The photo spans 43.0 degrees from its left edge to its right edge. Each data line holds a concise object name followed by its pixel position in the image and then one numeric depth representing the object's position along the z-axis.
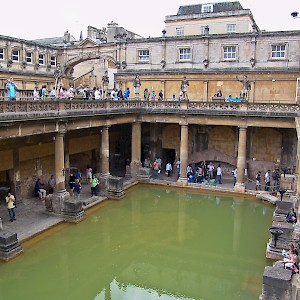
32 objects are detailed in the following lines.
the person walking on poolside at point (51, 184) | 22.34
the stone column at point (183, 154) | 25.33
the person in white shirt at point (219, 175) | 25.78
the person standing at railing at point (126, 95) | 26.38
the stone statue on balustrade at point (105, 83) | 22.05
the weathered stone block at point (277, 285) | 10.41
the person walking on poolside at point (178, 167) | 27.14
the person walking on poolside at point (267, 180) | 24.52
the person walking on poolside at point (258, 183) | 24.20
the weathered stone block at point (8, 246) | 13.72
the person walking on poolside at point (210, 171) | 26.86
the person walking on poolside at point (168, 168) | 27.72
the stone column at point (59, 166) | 18.84
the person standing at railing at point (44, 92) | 19.29
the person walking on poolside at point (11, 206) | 16.67
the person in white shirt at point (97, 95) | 22.67
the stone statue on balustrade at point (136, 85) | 25.22
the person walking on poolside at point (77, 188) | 20.14
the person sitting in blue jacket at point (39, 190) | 21.17
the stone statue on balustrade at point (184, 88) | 24.70
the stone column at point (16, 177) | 19.89
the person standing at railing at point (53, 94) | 19.14
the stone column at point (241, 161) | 23.98
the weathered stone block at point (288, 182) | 22.72
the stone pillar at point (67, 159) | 23.46
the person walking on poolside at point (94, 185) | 21.69
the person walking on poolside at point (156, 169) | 27.03
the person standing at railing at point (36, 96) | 17.81
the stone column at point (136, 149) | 26.81
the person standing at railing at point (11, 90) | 15.96
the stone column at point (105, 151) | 23.06
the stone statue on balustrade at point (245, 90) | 23.17
